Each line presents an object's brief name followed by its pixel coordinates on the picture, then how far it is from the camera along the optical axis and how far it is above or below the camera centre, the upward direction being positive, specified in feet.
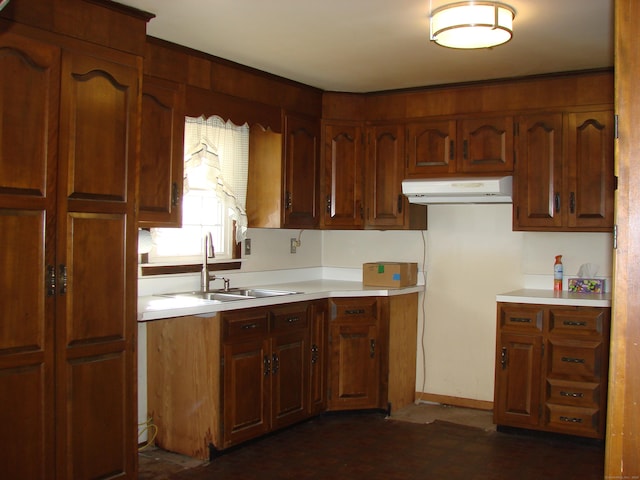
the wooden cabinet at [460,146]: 14.60 +2.16
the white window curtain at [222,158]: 13.16 +1.67
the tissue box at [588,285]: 14.40 -1.02
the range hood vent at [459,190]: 13.97 +1.09
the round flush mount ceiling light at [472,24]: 9.72 +3.28
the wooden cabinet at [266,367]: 12.00 -2.72
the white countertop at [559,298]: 13.08 -1.22
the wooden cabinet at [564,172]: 13.71 +1.47
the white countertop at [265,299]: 10.71 -1.23
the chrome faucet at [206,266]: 13.42 -0.63
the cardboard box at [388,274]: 15.47 -0.89
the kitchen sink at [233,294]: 13.12 -1.24
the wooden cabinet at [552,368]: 13.01 -2.68
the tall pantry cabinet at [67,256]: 8.41 -0.31
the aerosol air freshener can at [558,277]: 14.66 -0.86
